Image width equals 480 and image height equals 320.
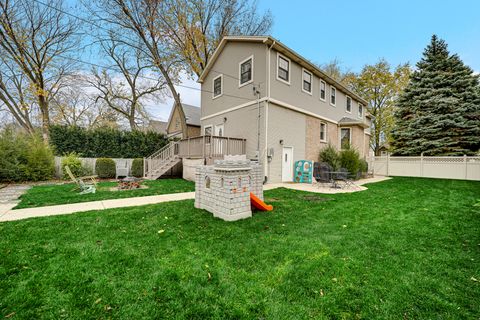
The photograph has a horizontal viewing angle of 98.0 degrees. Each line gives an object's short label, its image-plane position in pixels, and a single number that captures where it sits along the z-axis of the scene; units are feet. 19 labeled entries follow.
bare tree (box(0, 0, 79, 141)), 44.42
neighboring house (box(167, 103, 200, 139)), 69.87
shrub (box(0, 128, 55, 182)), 30.71
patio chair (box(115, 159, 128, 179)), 40.24
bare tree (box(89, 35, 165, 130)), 59.44
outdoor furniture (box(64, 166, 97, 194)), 23.72
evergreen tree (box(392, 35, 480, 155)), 47.06
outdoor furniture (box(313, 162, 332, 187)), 32.78
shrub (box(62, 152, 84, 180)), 36.22
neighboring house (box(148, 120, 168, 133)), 88.80
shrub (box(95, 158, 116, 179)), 39.88
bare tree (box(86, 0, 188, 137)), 44.06
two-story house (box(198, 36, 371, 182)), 33.96
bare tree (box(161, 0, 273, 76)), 47.55
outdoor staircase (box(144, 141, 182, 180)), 38.65
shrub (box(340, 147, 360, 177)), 39.86
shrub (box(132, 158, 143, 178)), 42.80
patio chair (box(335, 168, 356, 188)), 31.72
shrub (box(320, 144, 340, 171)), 39.83
